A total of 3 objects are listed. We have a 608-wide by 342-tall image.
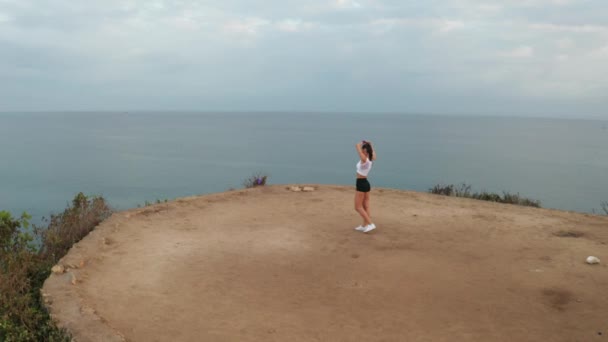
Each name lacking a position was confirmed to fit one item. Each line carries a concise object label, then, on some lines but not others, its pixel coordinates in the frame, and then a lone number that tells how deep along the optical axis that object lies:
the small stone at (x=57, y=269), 5.93
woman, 7.76
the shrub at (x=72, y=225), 7.25
